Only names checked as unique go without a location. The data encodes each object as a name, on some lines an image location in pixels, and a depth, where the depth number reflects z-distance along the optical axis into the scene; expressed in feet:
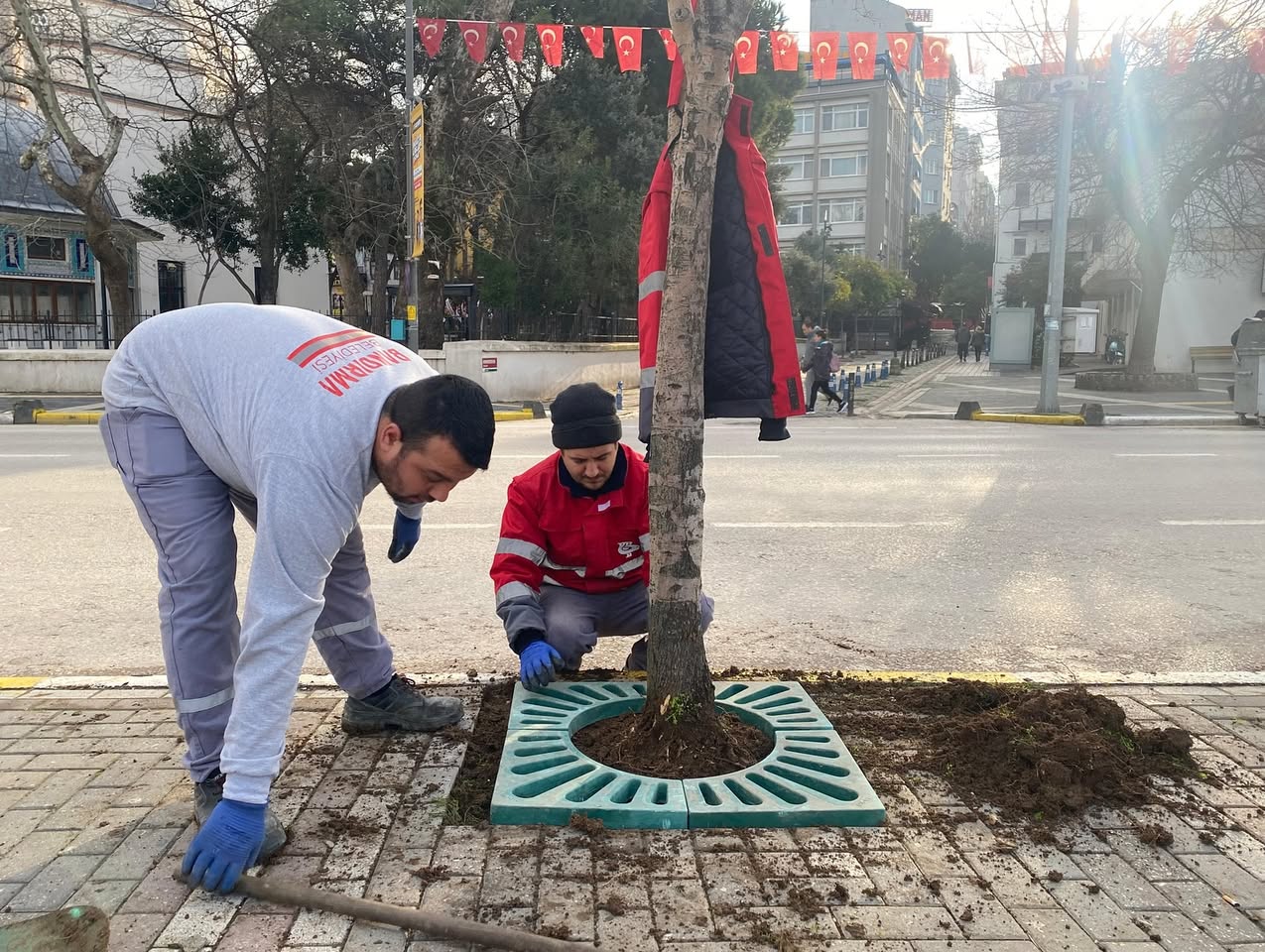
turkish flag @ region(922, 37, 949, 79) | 46.50
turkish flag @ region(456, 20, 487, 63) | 49.26
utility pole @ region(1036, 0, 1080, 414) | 49.01
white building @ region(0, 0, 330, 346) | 62.59
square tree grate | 8.41
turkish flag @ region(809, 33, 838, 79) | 44.91
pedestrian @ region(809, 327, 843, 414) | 55.57
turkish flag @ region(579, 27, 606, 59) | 46.94
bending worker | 7.30
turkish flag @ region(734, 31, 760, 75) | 46.02
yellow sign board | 52.37
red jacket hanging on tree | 9.84
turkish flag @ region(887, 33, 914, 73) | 44.39
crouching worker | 10.91
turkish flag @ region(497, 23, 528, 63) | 47.37
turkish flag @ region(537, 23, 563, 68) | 47.14
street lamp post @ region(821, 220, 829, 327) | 149.07
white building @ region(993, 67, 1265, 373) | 72.43
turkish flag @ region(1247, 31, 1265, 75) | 54.24
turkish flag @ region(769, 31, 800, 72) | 45.01
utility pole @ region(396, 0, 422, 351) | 52.60
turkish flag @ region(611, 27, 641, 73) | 49.31
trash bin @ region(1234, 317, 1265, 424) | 47.70
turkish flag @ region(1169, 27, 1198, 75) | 59.99
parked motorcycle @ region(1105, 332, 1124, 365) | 121.80
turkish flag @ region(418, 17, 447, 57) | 49.90
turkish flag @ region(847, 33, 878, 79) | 44.52
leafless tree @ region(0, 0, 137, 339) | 55.42
